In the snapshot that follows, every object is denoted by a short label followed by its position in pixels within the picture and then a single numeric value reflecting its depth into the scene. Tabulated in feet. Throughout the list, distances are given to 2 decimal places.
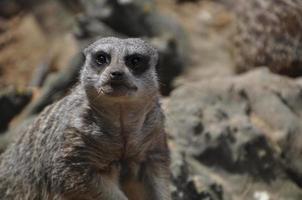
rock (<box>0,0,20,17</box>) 71.87
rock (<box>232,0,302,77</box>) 47.14
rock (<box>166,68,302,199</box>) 39.22
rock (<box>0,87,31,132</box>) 48.14
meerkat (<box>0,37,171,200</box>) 27.48
